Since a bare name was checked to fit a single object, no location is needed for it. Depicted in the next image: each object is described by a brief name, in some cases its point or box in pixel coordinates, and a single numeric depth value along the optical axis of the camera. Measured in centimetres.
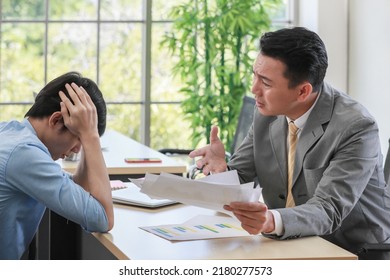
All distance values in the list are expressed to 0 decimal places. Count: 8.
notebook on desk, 474
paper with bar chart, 399
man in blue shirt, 385
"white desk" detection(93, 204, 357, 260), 365
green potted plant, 1003
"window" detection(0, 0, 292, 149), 1007
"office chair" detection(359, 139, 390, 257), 432
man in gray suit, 427
